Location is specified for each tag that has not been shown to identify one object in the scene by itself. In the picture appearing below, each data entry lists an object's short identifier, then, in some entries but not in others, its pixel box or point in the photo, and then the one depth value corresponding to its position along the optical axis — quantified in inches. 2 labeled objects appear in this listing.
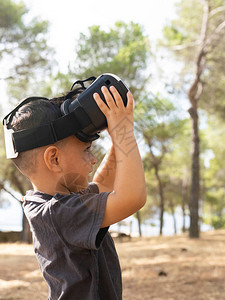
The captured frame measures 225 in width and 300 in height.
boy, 46.3
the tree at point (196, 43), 399.2
